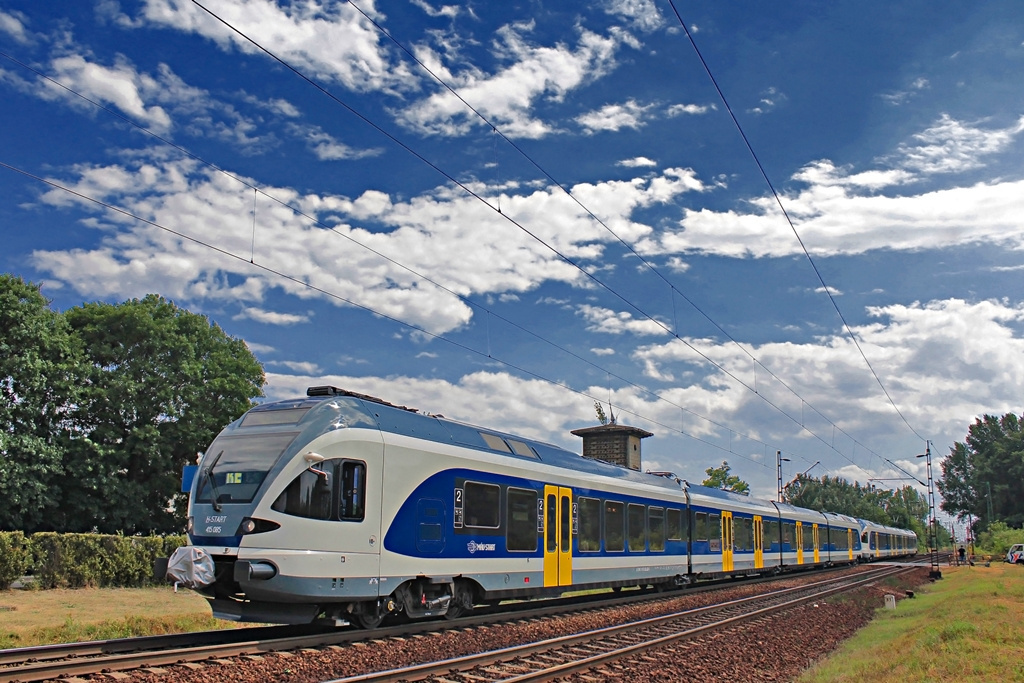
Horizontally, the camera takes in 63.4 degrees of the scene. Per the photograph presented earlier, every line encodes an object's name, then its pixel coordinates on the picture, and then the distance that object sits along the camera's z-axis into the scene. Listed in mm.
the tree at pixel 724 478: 69312
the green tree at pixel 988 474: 91250
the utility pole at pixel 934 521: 42688
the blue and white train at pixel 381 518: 11992
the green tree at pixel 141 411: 33969
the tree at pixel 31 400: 30891
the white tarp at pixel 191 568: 11688
